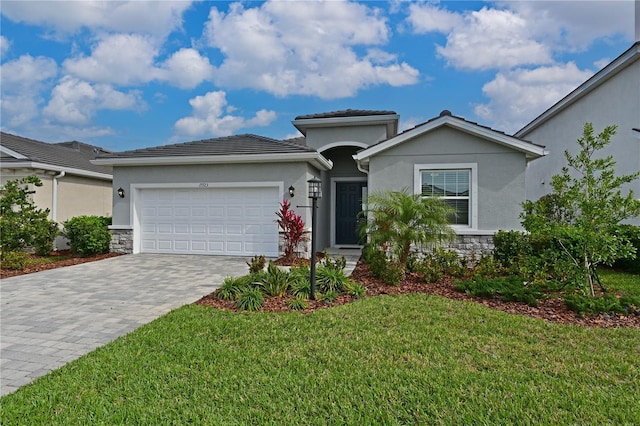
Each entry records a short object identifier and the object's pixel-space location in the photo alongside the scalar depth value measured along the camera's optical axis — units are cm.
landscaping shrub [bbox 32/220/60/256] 1090
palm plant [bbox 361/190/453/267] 764
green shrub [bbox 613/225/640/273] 860
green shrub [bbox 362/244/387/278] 765
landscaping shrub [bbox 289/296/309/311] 564
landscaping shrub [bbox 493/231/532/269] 890
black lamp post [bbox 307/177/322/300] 614
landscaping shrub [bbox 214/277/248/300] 622
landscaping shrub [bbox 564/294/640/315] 526
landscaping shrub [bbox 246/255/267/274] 768
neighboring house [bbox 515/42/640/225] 1026
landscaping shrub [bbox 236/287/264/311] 562
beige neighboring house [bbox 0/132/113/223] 1254
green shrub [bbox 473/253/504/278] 793
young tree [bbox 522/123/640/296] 577
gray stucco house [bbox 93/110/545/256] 972
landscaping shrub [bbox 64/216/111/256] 1138
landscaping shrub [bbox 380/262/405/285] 718
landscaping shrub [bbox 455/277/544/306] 592
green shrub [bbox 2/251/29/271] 918
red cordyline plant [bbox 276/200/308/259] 1036
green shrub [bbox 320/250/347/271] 742
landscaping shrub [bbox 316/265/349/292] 662
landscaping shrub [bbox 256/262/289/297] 629
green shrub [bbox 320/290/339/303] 608
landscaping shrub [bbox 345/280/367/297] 648
